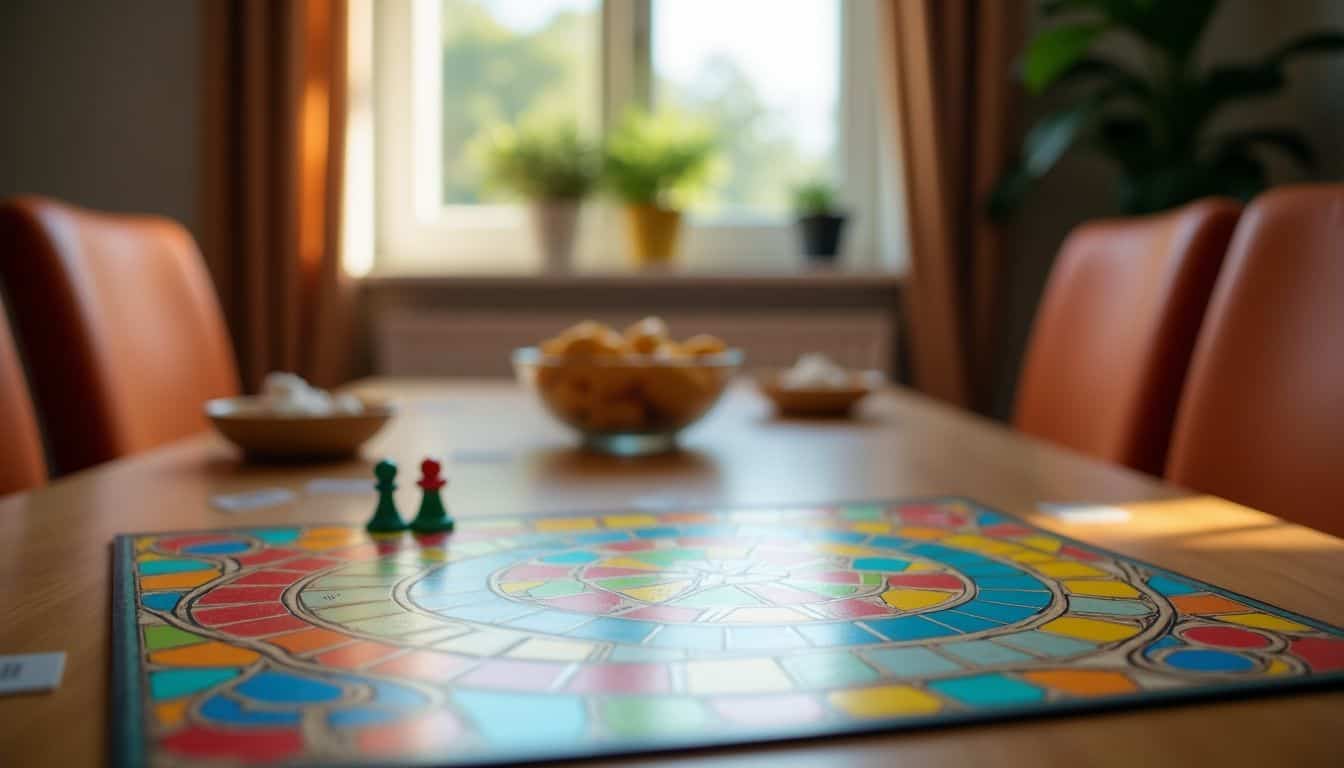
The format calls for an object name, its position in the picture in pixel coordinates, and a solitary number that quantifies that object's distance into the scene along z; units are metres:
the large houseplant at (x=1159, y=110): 2.60
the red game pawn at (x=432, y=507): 0.80
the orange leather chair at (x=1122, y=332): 1.48
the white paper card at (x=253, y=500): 0.91
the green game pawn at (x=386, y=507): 0.79
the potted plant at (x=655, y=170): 2.93
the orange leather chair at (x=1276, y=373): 1.17
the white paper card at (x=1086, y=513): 0.85
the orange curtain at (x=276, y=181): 2.79
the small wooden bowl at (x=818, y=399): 1.58
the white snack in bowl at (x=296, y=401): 1.17
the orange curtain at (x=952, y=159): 2.87
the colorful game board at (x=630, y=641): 0.43
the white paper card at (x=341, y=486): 0.99
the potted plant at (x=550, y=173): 2.91
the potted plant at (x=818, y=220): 2.97
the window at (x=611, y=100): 3.12
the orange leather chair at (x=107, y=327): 1.39
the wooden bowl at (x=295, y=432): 1.12
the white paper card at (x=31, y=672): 0.47
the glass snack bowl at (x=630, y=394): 1.20
